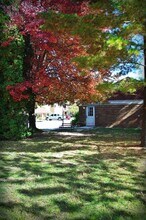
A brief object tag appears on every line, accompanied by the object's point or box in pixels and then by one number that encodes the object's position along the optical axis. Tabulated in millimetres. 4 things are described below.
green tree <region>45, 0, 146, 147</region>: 9094
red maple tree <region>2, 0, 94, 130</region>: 14445
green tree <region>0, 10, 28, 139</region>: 14906
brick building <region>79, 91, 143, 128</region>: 30625
